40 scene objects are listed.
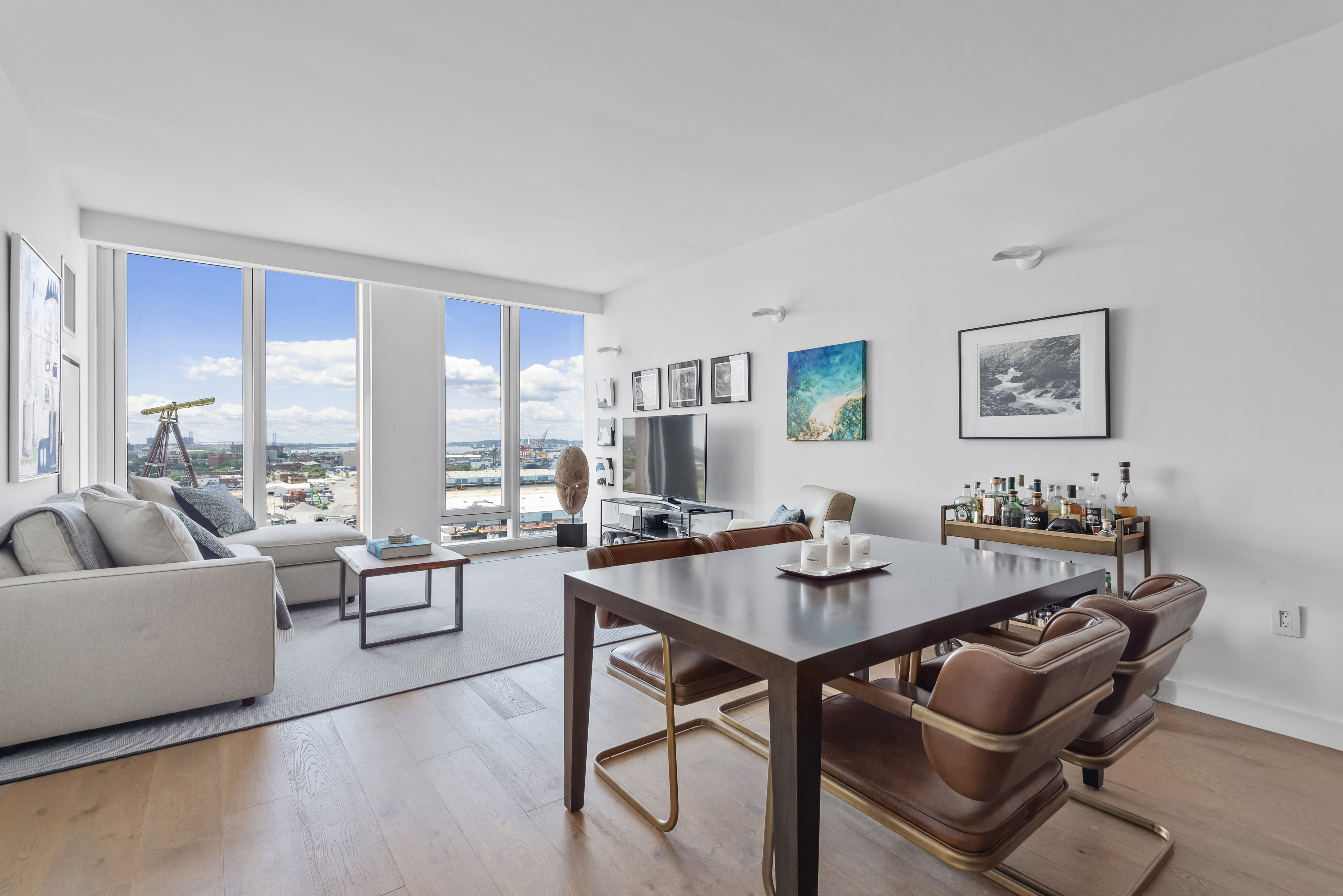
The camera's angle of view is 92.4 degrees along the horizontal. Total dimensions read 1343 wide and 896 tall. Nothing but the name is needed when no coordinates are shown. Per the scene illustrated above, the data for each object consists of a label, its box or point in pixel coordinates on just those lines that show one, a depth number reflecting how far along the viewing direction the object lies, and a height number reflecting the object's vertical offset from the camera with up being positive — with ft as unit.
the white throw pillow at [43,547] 7.58 -1.14
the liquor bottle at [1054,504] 9.69 -0.87
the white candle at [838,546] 6.07 -0.93
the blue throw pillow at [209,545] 10.55 -1.57
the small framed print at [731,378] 16.02 +1.80
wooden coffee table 10.81 -2.03
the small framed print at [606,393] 21.07 +1.86
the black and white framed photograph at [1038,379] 9.61 +1.10
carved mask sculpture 20.77 -0.99
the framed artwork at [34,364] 9.04 +1.33
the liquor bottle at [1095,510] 8.91 -0.90
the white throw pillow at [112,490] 11.42 -0.72
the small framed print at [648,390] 19.12 +1.78
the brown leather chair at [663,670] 5.81 -2.10
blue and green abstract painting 13.10 +1.16
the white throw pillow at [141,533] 8.36 -1.09
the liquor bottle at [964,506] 10.44 -0.96
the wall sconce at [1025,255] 10.06 +3.03
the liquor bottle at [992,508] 10.01 -0.95
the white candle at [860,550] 6.34 -1.02
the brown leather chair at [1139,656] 4.57 -1.53
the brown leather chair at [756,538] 7.16 -1.13
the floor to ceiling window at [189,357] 16.20 +2.42
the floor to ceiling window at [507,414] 20.81 +1.19
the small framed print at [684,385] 17.65 +1.79
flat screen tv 16.65 -0.20
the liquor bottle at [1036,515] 9.52 -1.01
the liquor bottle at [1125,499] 8.95 -0.75
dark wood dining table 3.76 -1.19
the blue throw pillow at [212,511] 13.85 -1.31
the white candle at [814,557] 6.04 -1.03
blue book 11.63 -1.84
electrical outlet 7.95 -2.15
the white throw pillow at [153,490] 13.25 -0.84
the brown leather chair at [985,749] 3.36 -1.69
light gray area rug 7.63 -3.41
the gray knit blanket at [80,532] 7.79 -1.01
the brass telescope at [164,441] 16.03 +0.23
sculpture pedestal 20.88 -2.80
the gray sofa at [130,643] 7.18 -2.32
